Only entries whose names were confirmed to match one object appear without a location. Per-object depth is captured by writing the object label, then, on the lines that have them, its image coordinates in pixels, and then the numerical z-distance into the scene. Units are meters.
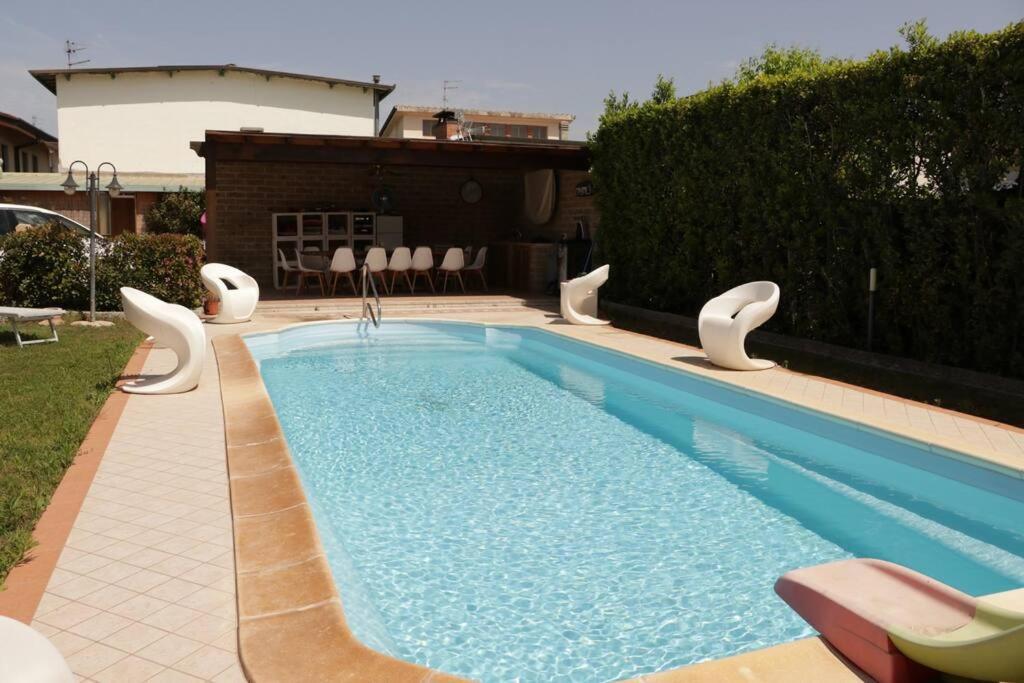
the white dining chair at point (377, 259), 13.61
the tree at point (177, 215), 21.08
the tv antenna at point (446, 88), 37.27
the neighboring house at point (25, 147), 29.42
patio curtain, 15.86
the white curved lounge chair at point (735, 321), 7.27
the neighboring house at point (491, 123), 38.69
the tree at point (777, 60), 36.06
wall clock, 17.64
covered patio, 13.13
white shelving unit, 15.58
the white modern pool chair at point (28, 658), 1.53
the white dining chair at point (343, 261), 13.66
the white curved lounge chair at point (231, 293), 10.49
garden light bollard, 7.82
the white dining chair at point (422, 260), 14.09
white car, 12.90
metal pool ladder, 10.94
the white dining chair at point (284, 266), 14.20
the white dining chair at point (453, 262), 14.31
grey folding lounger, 8.09
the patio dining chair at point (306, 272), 13.86
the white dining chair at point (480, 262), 14.66
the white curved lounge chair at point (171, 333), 6.16
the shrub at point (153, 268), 10.92
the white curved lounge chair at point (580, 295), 10.63
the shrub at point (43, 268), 10.72
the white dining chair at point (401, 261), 13.89
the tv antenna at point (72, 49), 33.66
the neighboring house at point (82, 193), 21.53
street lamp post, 9.82
